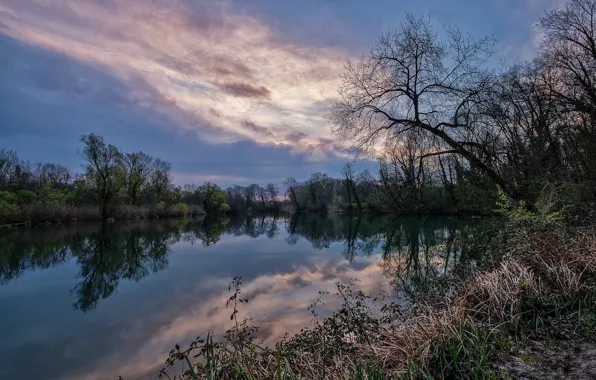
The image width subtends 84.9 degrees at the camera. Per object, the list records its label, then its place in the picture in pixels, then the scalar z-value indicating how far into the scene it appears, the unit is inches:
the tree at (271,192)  4990.2
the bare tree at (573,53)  549.6
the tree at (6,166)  1624.0
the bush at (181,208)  2736.2
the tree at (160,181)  2633.4
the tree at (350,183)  2955.2
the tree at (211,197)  3622.0
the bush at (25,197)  1455.5
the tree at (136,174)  2194.0
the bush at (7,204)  1234.0
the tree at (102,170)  1836.9
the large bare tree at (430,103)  396.8
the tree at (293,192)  4296.3
